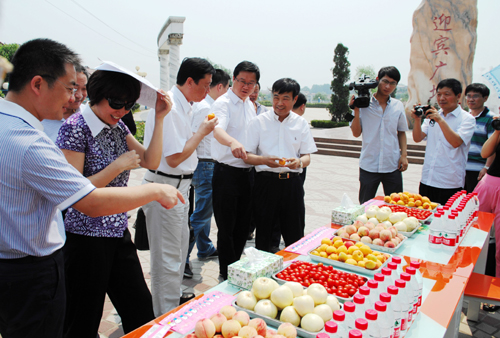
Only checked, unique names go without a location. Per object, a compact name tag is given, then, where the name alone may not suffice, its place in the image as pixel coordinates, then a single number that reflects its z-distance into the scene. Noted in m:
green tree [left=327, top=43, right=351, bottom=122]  21.90
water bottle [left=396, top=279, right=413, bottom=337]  1.33
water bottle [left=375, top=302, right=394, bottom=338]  1.19
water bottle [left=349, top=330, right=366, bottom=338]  1.11
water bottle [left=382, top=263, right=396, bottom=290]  1.51
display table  1.44
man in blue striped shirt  1.18
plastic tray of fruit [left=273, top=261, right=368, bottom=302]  1.57
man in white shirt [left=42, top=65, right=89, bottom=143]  2.54
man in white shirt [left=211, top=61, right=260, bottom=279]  3.17
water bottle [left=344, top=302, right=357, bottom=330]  1.25
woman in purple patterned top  1.66
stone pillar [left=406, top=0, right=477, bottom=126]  15.30
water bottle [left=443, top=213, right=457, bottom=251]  2.25
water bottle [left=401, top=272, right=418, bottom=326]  1.40
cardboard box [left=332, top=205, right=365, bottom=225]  2.67
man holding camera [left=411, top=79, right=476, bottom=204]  3.56
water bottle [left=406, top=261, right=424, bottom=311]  1.53
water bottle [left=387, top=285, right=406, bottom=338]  1.28
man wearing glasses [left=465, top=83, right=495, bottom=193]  4.17
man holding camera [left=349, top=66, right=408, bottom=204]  3.79
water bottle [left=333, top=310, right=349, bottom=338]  1.20
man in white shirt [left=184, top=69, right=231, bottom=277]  3.73
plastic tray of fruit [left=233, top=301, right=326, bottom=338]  1.27
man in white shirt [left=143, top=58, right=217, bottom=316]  2.38
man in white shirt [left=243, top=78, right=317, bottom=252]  2.99
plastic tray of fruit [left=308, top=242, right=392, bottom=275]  1.82
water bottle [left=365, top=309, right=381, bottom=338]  1.18
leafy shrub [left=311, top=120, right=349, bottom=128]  21.14
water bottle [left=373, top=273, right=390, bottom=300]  1.46
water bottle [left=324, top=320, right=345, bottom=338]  1.20
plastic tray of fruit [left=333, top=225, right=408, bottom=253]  2.12
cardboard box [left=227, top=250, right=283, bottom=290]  1.65
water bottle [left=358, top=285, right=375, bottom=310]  1.35
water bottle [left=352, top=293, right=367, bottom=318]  1.29
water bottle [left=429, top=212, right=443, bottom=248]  2.27
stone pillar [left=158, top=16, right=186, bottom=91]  13.68
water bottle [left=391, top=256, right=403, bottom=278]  1.66
